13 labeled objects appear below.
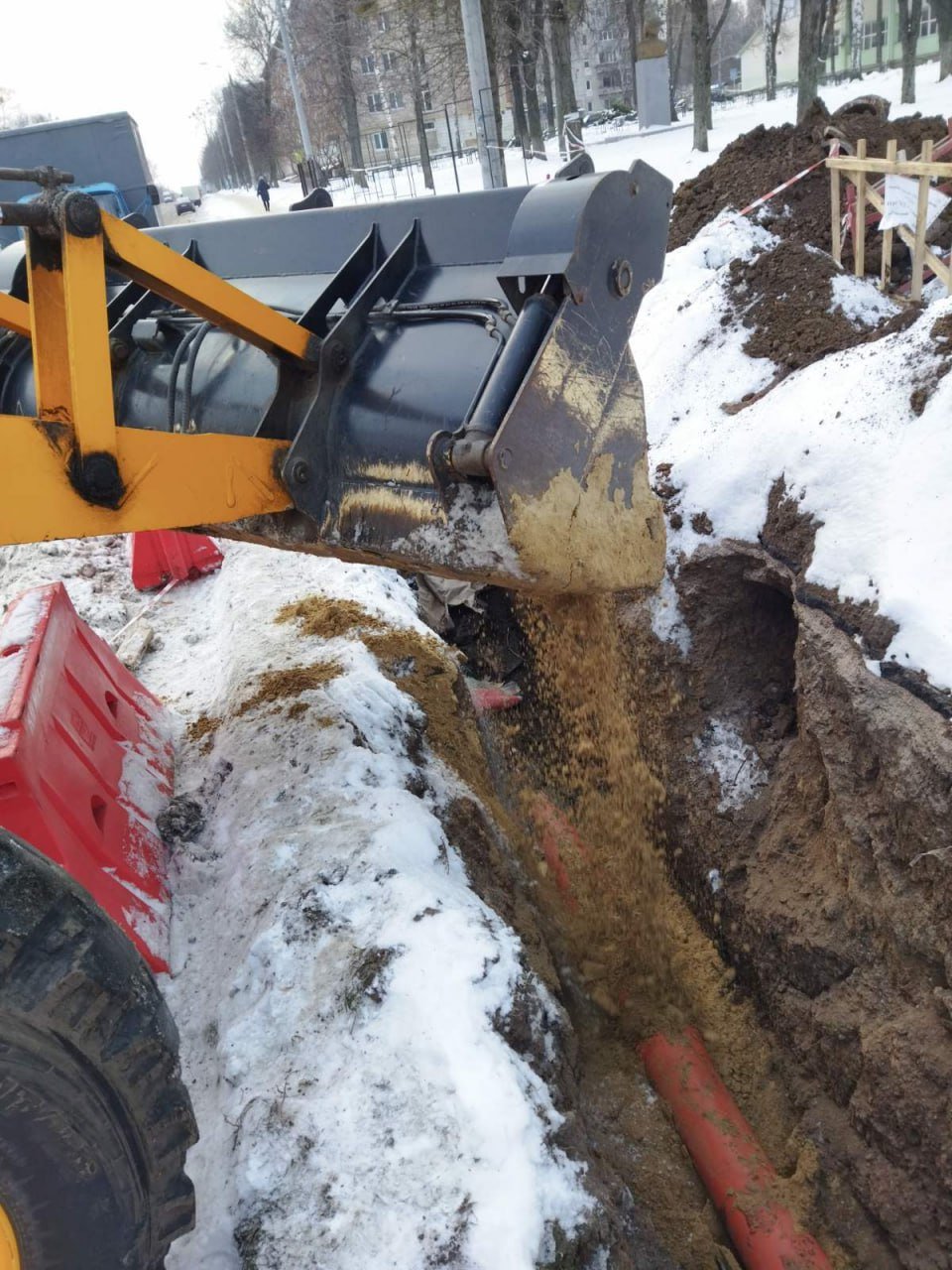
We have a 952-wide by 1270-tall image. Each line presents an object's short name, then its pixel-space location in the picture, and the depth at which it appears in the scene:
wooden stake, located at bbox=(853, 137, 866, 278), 8.30
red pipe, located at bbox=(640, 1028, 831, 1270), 3.17
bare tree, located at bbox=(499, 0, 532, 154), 24.69
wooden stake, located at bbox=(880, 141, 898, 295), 8.21
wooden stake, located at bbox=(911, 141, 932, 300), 7.36
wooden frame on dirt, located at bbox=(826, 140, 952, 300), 7.32
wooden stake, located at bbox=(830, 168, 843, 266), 8.53
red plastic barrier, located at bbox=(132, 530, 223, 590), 6.26
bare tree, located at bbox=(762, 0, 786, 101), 32.31
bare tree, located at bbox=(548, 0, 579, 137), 24.27
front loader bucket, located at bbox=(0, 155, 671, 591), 2.61
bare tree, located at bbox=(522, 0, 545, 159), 25.03
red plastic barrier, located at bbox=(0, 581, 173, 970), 3.01
